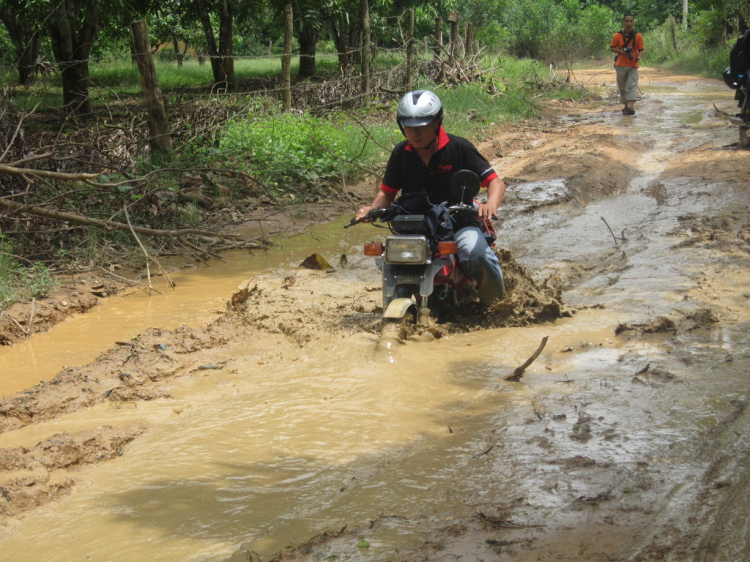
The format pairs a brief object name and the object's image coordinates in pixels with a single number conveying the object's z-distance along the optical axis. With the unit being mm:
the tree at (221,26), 18031
